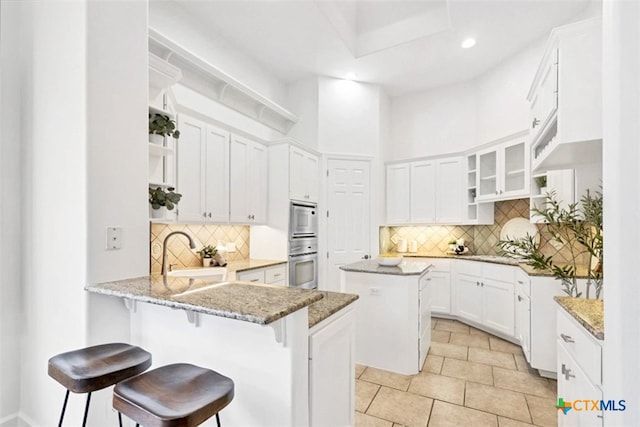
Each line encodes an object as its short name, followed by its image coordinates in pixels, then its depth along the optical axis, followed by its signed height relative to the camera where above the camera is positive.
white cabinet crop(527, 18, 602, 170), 1.69 +0.72
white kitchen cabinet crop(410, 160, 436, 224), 4.66 +0.31
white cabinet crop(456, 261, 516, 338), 3.44 -1.03
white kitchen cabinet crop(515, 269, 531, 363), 2.80 -0.98
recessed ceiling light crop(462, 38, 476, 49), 3.66 +2.06
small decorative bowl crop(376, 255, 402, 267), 3.05 -0.50
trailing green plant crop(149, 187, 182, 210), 2.11 +0.09
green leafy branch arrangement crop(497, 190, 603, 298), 1.79 -0.16
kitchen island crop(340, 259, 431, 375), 2.70 -0.95
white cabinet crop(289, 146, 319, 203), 3.80 +0.48
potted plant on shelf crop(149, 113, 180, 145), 2.15 +0.60
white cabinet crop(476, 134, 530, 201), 3.64 +0.53
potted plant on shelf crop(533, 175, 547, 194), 3.20 +0.32
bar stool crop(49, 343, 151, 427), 1.11 -0.61
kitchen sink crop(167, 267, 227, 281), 2.69 -0.55
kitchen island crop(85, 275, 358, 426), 1.19 -0.58
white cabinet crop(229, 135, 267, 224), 3.34 +0.35
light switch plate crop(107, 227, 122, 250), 1.58 -0.14
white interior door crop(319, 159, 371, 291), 4.45 -0.05
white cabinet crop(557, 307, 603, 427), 1.18 -0.70
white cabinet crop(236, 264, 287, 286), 3.06 -0.69
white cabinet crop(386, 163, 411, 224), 4.84 +0.30
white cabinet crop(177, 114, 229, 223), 2.74 +0.38
